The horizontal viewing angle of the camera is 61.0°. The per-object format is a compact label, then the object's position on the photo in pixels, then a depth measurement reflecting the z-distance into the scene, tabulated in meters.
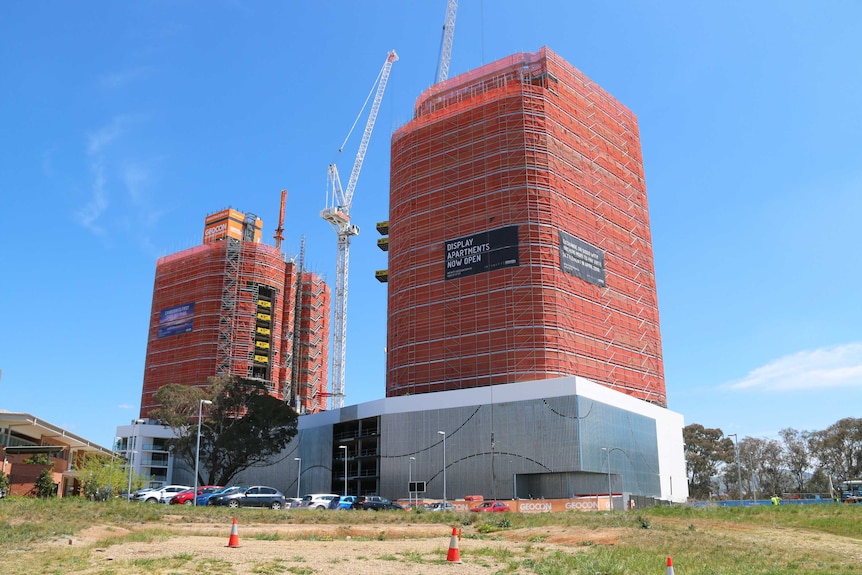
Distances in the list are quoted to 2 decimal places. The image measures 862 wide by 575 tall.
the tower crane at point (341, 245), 152.88
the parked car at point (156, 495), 61.75
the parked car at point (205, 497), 57.50
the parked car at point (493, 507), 55.53
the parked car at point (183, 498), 58.81
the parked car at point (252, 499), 55.97
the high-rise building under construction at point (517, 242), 82.81
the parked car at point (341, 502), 58.69
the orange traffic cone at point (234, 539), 25.42
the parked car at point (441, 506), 58.07
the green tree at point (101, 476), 64.06
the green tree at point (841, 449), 117.38
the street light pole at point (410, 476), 81.18
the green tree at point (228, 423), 89.81
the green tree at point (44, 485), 54.41
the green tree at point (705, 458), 131.50
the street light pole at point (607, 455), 76.12
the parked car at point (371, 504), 58.47
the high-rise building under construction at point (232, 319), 126.75
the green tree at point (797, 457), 125.69
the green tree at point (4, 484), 50.16
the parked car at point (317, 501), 57.62
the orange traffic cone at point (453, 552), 21.86
